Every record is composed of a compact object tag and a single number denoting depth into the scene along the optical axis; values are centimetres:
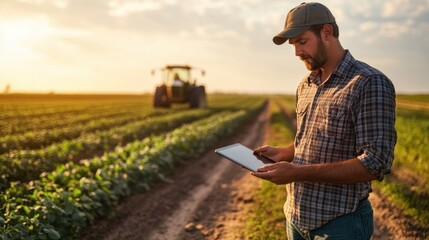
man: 183
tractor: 2461
